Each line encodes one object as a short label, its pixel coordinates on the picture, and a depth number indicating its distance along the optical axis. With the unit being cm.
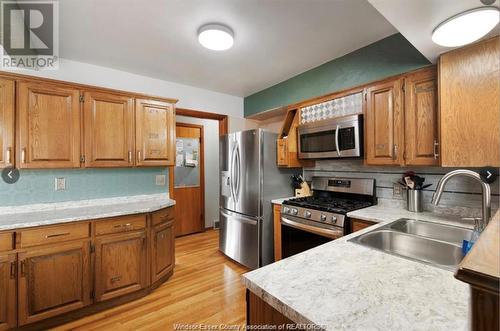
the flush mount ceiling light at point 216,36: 188
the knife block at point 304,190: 284
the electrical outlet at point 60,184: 228
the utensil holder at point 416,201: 193
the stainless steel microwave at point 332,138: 217
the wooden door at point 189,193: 408
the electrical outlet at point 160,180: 291
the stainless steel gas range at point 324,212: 202
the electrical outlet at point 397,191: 214
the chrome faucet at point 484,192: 116
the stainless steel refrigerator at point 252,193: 264
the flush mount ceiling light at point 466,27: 116
